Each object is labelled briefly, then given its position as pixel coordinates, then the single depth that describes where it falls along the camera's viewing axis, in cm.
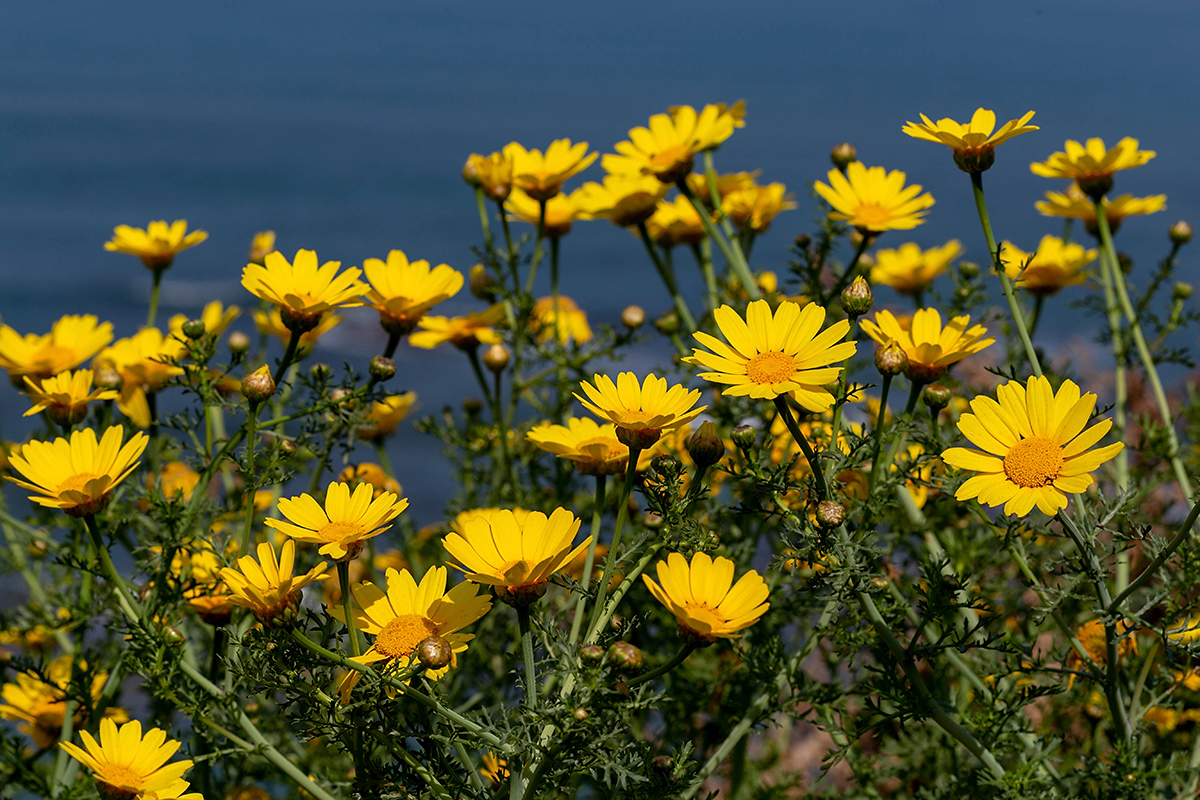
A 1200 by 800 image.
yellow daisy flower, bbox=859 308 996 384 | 160
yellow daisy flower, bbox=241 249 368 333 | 170
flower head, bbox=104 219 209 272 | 252
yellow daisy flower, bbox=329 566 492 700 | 132
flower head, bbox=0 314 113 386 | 204
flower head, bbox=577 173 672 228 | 251
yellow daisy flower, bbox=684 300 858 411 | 136
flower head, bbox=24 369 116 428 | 183
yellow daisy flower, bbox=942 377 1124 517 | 134
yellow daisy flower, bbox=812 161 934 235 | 209
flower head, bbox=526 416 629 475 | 159
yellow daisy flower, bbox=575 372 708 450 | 137
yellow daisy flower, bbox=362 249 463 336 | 195
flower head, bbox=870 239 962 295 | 285
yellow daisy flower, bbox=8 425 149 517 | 153
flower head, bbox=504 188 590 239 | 284
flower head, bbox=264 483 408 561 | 133
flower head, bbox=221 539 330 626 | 133
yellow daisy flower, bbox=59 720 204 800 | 136
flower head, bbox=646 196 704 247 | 279
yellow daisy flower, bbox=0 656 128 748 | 205
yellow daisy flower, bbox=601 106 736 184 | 231
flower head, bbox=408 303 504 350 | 250
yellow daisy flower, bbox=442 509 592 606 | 128
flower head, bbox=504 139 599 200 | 254
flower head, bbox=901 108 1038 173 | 160
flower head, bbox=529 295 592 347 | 274
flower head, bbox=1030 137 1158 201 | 220
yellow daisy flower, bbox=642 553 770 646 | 125
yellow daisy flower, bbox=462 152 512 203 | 249
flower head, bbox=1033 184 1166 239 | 249
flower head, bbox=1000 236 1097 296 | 245
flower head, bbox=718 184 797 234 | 279
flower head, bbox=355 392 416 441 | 250
